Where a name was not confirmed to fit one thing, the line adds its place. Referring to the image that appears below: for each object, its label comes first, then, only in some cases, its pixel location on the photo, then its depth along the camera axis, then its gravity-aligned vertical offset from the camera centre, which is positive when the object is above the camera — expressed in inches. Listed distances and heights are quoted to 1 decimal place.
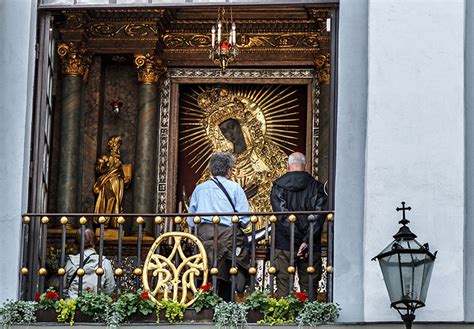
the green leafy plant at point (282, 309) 572.4 -13.2
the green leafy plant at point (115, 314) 575.8 -16.4
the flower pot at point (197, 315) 578.2 -16.1
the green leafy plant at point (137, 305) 579.2 -13.2
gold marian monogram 583.2 -1.2
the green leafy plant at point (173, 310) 577.0 -14.6
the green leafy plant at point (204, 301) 577.6 -11.1
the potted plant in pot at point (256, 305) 573.9 -12.0
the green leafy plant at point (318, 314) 568.1 -14.3
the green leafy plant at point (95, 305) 578.9 -13.8
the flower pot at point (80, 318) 582.9 -18.3
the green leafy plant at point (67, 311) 581.3 -16.0
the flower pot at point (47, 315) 584.4 -17.7
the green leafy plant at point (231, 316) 570.6 -15.8
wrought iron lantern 524.4 +0.0
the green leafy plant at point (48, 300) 585.6 -12.5
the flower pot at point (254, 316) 574.6 -15.8
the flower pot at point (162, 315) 579.2 -16.4
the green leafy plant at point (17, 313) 581.0 -17.2
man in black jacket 595.8 +18.3
